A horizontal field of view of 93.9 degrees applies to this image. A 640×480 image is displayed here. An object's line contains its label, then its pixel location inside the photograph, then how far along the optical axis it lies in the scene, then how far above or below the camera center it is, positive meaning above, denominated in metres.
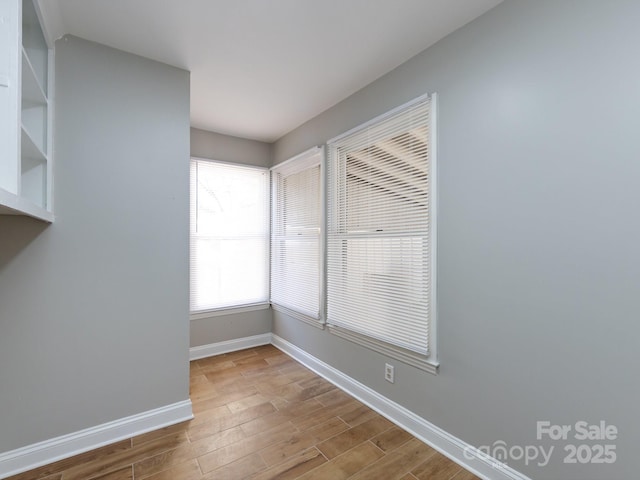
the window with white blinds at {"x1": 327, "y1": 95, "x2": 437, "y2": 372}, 2.00 +0.01
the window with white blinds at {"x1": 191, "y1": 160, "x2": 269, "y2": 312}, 3.38 +0.01
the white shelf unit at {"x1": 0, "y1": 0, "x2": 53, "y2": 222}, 1.08 +0.58
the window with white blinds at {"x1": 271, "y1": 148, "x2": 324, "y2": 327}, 3.07 +0.00
